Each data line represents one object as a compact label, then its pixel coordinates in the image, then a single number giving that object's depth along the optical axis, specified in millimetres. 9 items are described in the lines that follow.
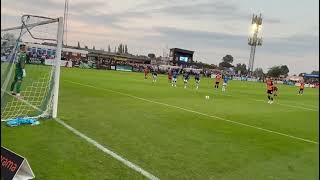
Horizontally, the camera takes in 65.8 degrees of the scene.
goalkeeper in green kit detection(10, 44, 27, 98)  10407
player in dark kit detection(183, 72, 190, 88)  24641
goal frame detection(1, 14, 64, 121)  7874
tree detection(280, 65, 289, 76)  98234
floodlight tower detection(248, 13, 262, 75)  65731
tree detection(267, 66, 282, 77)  93035
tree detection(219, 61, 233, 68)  114738
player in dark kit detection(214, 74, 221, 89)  24788
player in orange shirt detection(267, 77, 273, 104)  17917
